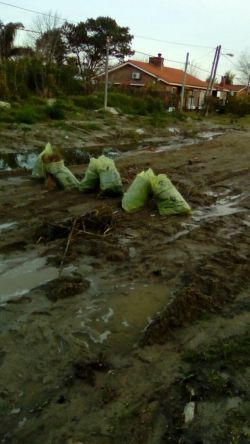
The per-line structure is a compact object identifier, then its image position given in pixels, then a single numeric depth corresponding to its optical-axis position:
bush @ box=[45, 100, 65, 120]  18.32
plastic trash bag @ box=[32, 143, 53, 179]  8.82
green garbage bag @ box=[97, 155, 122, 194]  7.98
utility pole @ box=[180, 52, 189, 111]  33.51
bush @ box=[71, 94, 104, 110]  22.84
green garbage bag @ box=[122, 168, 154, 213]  7.38
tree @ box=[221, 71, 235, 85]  59.59
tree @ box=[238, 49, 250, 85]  75.69
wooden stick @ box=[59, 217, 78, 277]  5.15
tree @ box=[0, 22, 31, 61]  23.23
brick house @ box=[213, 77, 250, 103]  55.53
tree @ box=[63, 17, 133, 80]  39.34
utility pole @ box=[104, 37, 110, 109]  22.94
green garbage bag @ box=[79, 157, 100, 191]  8.27
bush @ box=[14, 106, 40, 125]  16.50
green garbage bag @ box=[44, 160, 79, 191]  8.64
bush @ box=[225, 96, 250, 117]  38.59
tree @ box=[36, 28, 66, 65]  29.21
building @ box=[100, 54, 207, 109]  43.81
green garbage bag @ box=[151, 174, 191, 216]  7.20
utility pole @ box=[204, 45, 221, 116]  37.62
